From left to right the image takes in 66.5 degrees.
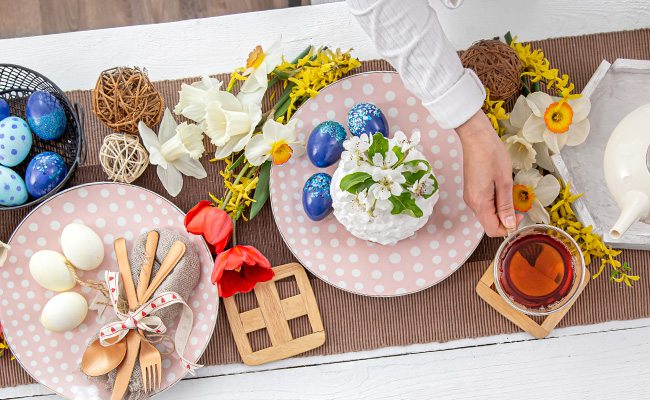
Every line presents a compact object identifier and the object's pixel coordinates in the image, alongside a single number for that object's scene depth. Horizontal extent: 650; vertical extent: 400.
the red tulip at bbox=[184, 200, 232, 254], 0.68
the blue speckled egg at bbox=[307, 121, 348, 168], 0.70
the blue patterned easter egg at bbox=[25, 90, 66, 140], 0.72
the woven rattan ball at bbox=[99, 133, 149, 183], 0.72
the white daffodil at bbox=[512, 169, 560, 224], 0.70
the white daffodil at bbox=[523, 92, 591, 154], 0.68
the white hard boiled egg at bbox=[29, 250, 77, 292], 0.73
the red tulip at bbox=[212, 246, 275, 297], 0.66
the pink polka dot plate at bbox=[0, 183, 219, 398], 0.76
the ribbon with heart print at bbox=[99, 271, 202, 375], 0.71
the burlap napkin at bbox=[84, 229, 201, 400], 0.73
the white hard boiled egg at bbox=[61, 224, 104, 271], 0.73
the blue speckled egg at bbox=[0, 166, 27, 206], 0.72
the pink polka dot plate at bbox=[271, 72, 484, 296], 0.73
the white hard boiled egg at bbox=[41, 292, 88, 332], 0.73
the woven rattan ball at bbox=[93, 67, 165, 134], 0.69
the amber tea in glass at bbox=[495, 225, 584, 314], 0.68
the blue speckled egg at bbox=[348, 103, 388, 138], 0.69
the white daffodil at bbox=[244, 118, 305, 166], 0.69
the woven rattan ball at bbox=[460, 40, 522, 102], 0.69
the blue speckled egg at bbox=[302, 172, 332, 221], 0.70
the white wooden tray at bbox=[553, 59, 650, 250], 0.71
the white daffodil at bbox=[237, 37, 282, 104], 0.71
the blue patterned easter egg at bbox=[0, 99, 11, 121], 0.74
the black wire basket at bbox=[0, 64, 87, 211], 0.75
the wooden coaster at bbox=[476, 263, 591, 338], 0.75
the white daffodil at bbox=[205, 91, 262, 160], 0.70
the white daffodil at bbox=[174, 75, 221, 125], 0.71
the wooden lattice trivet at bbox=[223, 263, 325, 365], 0.77
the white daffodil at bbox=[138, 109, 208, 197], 0.72
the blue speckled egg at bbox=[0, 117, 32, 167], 0.72
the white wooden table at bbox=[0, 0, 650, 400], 0.78
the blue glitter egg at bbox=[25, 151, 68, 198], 0.72
